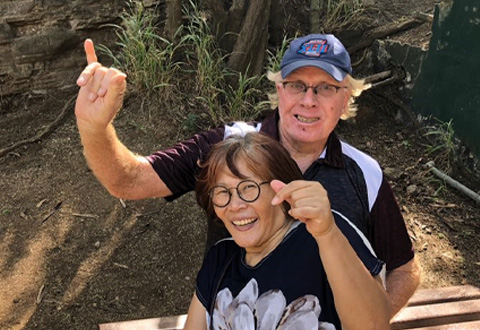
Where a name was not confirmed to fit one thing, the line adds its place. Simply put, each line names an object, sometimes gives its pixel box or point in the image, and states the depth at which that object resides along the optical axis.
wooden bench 2.36
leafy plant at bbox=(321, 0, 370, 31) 5.56
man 1.97
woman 1.48
